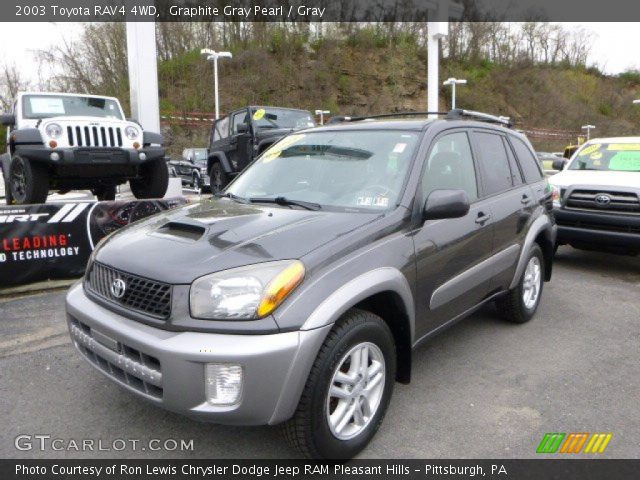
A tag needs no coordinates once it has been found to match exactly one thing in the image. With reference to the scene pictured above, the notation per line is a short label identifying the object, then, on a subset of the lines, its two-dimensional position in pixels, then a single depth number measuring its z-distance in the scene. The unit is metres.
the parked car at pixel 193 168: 17.23
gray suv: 2.26
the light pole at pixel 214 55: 25.98
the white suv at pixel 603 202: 6.04
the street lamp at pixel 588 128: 53.75
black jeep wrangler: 11.17
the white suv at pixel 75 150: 6.72
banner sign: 5.21
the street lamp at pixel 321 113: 37.89
